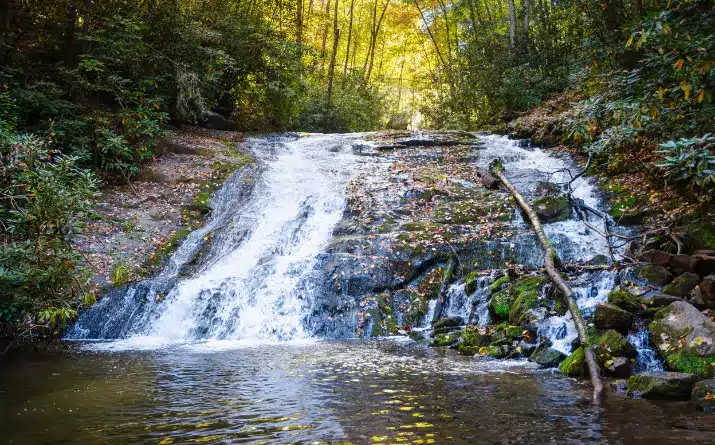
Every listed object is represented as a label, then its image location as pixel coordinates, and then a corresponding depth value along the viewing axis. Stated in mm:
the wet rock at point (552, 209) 12034
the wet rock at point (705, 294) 7141
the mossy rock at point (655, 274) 8359
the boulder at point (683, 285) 7723
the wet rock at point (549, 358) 6793
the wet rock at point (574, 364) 6285
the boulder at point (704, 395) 4688
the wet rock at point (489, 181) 14406
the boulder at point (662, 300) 7277
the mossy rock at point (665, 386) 5102
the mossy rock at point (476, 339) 8148
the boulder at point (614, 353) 6145
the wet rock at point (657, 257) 8633
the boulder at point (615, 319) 7047
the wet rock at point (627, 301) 7293
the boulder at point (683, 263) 8078
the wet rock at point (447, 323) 9430
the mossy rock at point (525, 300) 8154
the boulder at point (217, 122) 22719
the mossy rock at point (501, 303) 8883
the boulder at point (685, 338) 5671
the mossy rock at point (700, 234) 8724
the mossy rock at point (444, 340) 8523
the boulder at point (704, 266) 7940
